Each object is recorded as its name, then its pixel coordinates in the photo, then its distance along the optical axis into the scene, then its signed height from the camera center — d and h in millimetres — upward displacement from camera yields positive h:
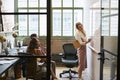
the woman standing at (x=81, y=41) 4053 -192
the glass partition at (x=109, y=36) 2143 -43
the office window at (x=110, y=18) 2120 +216
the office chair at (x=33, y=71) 2048 -487
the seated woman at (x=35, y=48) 1999 -186
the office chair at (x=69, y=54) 4758 -605
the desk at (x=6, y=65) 2171 -503
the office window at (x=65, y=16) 6188 +641
